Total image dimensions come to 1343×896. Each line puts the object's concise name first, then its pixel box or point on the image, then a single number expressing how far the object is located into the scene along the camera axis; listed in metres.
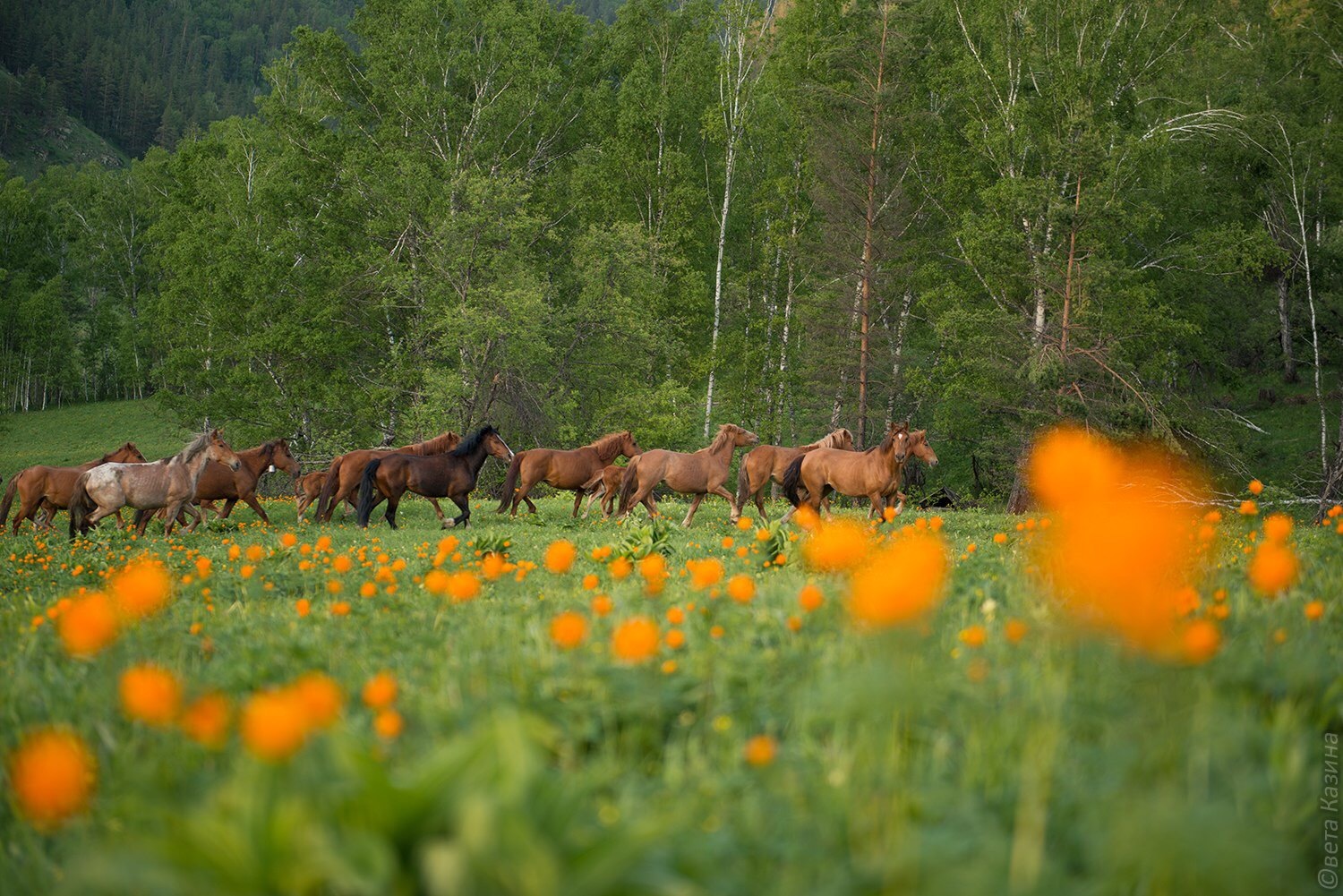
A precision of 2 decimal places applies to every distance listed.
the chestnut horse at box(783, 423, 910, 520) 32.94
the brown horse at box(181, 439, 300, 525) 39.81
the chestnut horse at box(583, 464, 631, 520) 40.87
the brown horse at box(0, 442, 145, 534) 39.91
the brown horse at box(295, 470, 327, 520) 45.09
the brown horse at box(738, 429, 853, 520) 39.25
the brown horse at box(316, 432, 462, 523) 41.03
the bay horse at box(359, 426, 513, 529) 37.66
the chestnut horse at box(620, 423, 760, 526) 37.87
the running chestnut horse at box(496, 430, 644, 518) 42.56
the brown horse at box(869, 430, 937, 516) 33.25
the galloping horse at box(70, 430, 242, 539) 33.87
